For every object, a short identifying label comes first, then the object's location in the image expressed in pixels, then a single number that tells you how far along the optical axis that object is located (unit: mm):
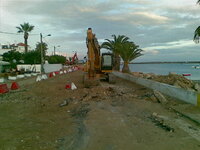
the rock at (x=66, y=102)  11180
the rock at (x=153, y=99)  11969
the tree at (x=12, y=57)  46638
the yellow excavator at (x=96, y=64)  17094
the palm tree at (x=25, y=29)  67312
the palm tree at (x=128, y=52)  36712
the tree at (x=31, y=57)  57094
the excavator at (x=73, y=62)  86406
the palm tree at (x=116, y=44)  41553
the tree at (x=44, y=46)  87625
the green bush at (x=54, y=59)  86925
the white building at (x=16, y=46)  85750
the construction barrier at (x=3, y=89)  16778
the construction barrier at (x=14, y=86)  19027
